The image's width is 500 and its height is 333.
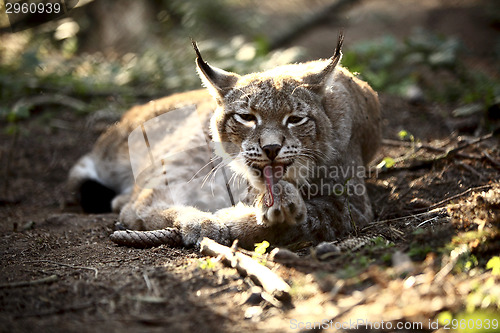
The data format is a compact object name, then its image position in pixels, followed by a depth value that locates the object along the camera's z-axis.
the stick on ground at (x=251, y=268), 5.17
